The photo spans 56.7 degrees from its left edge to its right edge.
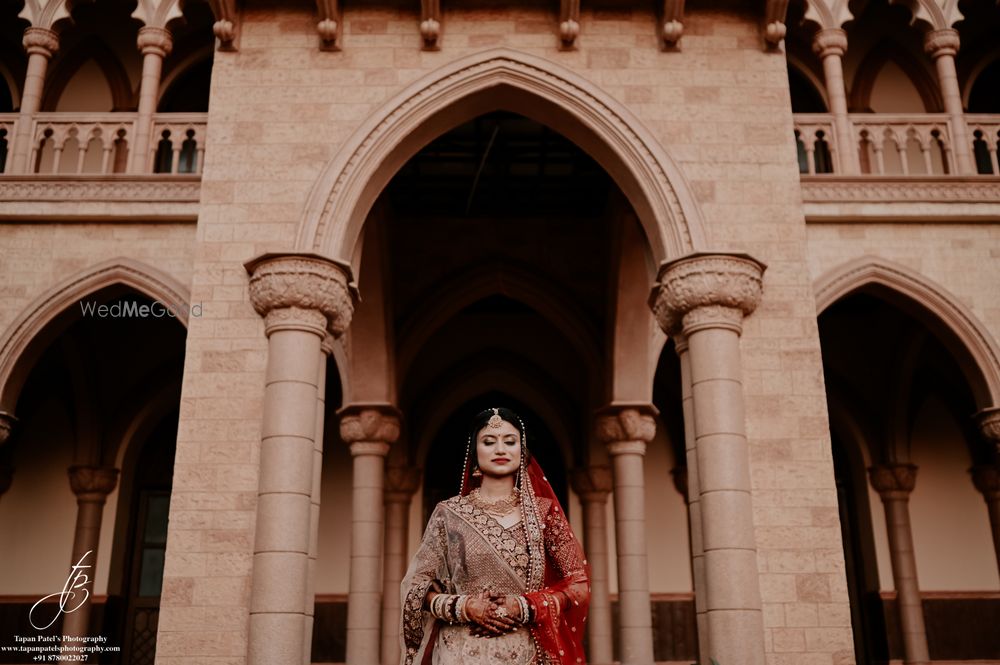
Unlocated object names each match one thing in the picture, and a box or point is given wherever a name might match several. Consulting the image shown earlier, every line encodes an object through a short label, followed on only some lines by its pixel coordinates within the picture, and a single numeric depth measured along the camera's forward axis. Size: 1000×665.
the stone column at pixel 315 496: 6.90
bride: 3.37
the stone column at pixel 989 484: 12.69
